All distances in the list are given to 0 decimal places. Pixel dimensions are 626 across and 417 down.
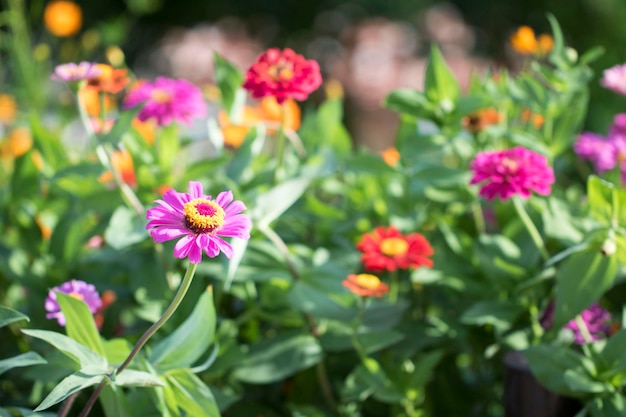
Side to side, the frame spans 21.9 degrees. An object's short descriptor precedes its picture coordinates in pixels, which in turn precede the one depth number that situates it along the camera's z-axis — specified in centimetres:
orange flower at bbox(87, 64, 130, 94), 134
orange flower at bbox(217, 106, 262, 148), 164
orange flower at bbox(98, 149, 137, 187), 157
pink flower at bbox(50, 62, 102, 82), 125
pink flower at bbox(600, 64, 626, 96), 138
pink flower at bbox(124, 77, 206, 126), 134
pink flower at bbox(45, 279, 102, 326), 119
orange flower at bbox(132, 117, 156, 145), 180
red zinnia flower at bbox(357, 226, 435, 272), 128
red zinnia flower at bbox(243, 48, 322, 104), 126
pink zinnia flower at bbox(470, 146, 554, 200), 122
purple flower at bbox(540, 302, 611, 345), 128
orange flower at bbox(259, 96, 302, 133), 162
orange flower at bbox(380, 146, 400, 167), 157
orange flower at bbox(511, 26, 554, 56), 145
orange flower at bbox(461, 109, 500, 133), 142
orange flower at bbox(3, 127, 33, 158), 183
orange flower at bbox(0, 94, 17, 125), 208
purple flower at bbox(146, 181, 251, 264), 103
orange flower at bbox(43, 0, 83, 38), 239
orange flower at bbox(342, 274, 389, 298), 124
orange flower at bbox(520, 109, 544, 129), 152
